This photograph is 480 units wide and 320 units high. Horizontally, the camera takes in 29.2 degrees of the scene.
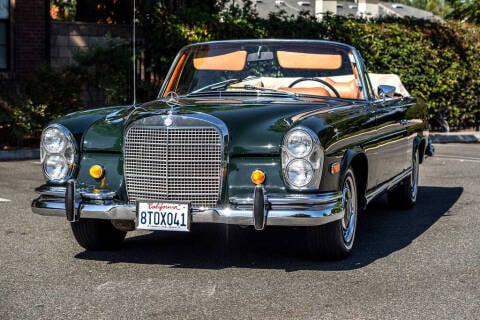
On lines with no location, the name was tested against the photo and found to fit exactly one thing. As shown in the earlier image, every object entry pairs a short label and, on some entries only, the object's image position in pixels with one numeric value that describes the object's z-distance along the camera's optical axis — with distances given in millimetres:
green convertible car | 6078
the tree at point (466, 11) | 25556
